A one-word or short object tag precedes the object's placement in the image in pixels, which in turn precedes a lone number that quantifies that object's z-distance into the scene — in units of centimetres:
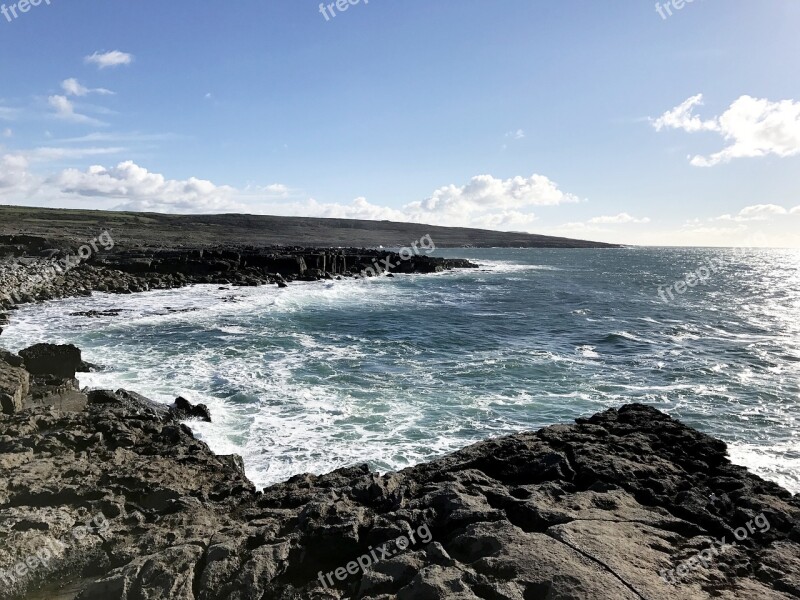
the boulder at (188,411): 1517
